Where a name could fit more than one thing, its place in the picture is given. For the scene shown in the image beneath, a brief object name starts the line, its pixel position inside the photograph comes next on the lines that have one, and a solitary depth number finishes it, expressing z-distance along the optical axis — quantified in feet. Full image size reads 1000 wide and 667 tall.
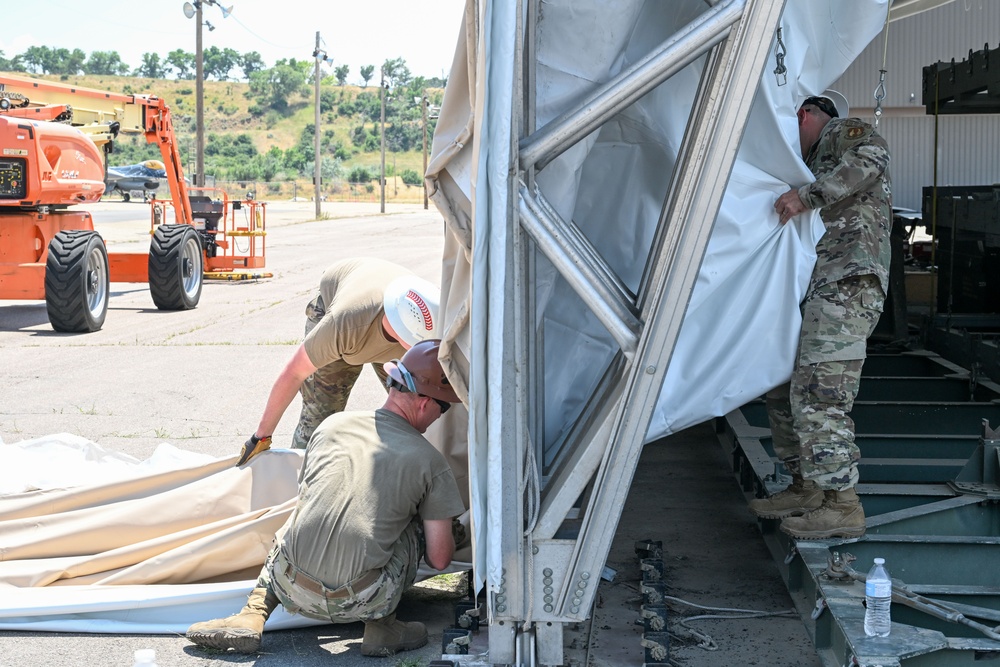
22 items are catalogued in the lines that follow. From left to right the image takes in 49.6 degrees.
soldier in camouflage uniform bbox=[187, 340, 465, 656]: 12.93
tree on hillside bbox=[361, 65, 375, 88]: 508.53
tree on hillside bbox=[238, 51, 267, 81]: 537.24
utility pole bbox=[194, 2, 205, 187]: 102.01
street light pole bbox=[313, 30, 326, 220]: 135.13
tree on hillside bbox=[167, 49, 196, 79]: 501.68
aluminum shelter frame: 10.74
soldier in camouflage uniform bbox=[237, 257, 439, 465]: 15.89
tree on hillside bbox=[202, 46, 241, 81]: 522.88
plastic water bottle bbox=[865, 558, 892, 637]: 11.10
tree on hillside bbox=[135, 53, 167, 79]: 497.46
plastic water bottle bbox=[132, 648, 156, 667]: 9.57
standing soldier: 13.84
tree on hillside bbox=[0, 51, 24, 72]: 447.01
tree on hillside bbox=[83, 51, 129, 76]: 492.95
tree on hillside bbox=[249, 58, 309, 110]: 418.72
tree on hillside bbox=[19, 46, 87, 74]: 481.46
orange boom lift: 39.96
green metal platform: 11.52
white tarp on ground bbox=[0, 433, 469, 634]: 14.19
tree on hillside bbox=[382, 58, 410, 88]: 489.26
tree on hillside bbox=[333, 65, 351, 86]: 506.89
